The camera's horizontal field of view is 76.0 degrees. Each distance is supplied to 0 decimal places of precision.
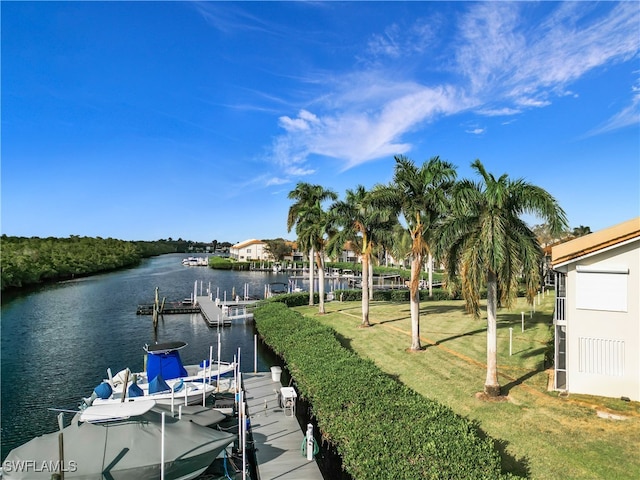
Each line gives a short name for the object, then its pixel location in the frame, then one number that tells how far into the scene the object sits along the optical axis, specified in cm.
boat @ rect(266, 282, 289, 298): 8165
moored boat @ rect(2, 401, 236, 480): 1091
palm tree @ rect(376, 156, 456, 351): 2241
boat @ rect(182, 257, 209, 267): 15638
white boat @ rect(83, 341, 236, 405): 1883
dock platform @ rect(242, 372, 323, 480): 1323
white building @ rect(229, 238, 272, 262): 15050
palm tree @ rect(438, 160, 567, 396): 1504
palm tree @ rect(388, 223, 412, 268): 3019
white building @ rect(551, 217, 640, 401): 1554
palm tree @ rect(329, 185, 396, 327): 3078
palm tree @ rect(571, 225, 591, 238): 9344
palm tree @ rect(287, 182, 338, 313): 3906
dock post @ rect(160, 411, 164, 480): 1133
